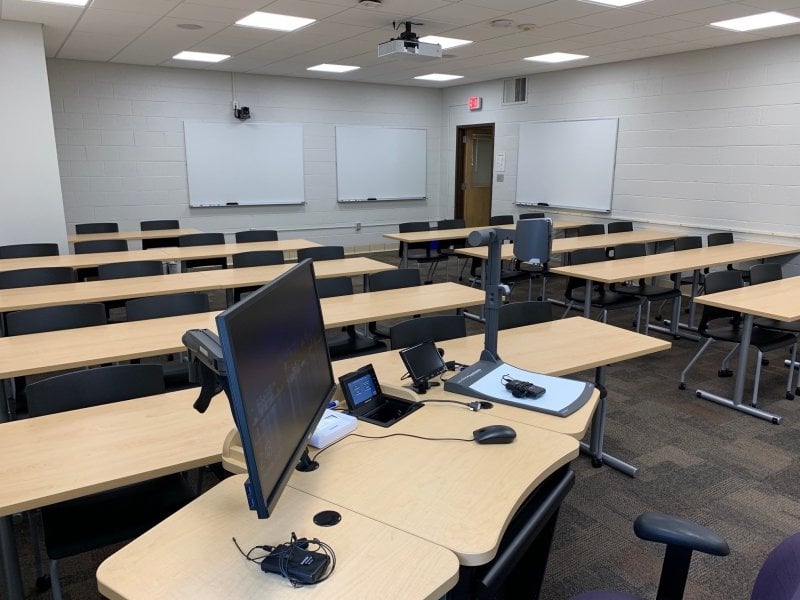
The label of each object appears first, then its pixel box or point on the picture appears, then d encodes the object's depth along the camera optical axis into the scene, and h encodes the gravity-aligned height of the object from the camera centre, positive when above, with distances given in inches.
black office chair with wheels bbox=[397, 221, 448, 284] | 267.0 -34.6
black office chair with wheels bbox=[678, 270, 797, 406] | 152.9 -42.0
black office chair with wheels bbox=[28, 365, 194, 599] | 70.7 -42.4
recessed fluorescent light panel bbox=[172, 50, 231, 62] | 276.7 +57.3
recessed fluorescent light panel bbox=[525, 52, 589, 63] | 278.0 +57.6
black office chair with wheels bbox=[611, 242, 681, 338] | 200.2 -39.0
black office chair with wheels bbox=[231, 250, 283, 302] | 185.9 -25.9
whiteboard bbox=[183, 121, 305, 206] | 330.3 +8.2
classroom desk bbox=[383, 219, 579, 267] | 252.2 -25.6
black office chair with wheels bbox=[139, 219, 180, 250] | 266.3 -23.6
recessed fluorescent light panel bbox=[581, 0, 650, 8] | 183.9 +54.4
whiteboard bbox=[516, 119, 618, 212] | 306.7 +8.0
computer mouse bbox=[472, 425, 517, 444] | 65.1 -28.3
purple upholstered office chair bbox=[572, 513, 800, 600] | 51.6 -32.2
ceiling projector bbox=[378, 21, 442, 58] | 210.1 +46.7
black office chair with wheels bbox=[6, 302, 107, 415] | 117.6 -28.9
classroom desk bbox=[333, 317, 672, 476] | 91.4 -30.6
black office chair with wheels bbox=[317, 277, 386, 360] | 144.1 -40.9
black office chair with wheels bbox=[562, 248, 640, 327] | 191.7 -39.5
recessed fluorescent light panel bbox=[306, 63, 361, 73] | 314.2 +58.6
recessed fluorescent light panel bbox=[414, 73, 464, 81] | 348.2 +59.9
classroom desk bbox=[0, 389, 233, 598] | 61.6 -31.4
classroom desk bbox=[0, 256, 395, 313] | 141.7 -28.4
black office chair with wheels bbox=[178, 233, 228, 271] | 228.2 -25.7
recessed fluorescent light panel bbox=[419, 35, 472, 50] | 243.7 +56.9
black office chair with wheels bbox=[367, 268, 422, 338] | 157.4 -27.7
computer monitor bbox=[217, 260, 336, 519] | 42.1 -16.6
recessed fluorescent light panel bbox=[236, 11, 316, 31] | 207.8 +56.1
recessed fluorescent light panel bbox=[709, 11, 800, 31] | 202.4 +54.8
